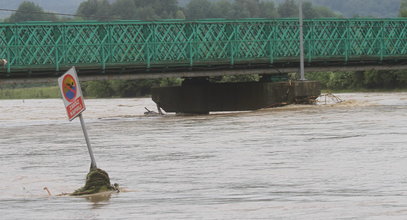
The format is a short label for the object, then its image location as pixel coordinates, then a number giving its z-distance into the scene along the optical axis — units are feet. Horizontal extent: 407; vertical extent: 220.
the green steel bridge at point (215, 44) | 221.87
